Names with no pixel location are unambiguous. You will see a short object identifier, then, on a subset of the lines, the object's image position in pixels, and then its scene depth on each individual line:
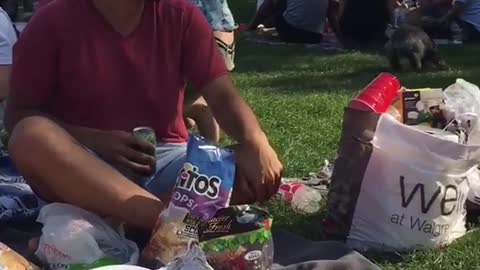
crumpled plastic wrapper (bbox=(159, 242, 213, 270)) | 2.31
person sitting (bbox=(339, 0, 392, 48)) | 8.55
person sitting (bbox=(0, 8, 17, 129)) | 3.44
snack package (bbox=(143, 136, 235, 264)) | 2.58
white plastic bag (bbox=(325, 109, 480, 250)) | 2.91
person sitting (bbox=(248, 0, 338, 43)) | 8.75
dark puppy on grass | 6.82
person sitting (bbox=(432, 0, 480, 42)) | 8.49
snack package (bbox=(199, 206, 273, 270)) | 2.48
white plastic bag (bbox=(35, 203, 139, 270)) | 2.58
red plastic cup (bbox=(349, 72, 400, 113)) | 3.02
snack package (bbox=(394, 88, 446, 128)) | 3.14
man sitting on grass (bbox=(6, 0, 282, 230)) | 2.71
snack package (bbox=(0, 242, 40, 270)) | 2.55
